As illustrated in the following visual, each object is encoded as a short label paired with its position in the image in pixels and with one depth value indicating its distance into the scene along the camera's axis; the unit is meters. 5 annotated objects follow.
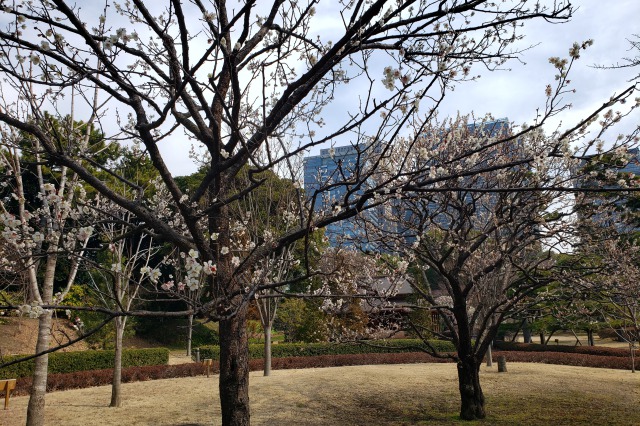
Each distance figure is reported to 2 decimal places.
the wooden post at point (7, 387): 10.03
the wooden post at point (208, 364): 15.30
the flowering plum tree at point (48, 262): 5.64
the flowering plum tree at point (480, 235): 7.47
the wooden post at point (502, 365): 15.73
